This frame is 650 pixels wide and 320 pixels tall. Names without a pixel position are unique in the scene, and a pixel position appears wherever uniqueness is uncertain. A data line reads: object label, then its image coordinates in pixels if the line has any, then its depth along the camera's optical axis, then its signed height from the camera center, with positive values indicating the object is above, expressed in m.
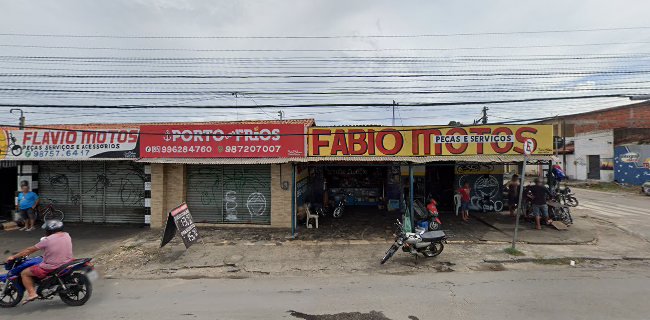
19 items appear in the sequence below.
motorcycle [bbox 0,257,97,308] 5.73 -2.17
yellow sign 11.10 +0.68
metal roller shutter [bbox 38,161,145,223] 13.03 -1.12
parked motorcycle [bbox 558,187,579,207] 14.21 -1.58
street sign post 8.97 +0.29
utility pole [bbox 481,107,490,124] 27.68 +3.77
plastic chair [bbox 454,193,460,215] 14.15 -1.85
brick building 26.60 +1.53
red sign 11.37 +0.71
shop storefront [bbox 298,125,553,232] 10.95 +0.52
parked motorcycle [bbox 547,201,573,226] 11.92 -1.96
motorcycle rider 5.66 -1.65
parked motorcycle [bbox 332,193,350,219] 13.81 -2.09
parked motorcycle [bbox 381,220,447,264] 8.20 -2.10
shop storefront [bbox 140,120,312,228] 11.40 -0.26
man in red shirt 13.35 -1.64
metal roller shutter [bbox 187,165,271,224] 12.27 -1.22
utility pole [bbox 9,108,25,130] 23.95 +3.13
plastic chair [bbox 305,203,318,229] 12.02 -2.05
